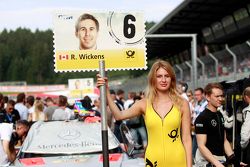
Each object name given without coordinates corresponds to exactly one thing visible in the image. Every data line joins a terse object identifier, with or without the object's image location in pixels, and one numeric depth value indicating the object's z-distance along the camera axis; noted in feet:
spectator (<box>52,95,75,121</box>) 43.68
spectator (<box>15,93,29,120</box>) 48.91
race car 23.85
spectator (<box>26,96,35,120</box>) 54.75
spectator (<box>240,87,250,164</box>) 24.12
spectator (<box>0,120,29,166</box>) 25.80
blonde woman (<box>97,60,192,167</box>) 15.49
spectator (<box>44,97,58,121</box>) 49.21
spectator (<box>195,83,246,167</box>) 19.10
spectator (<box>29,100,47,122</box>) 50.65
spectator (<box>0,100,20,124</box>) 40.64
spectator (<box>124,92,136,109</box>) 58.26
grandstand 62.90
